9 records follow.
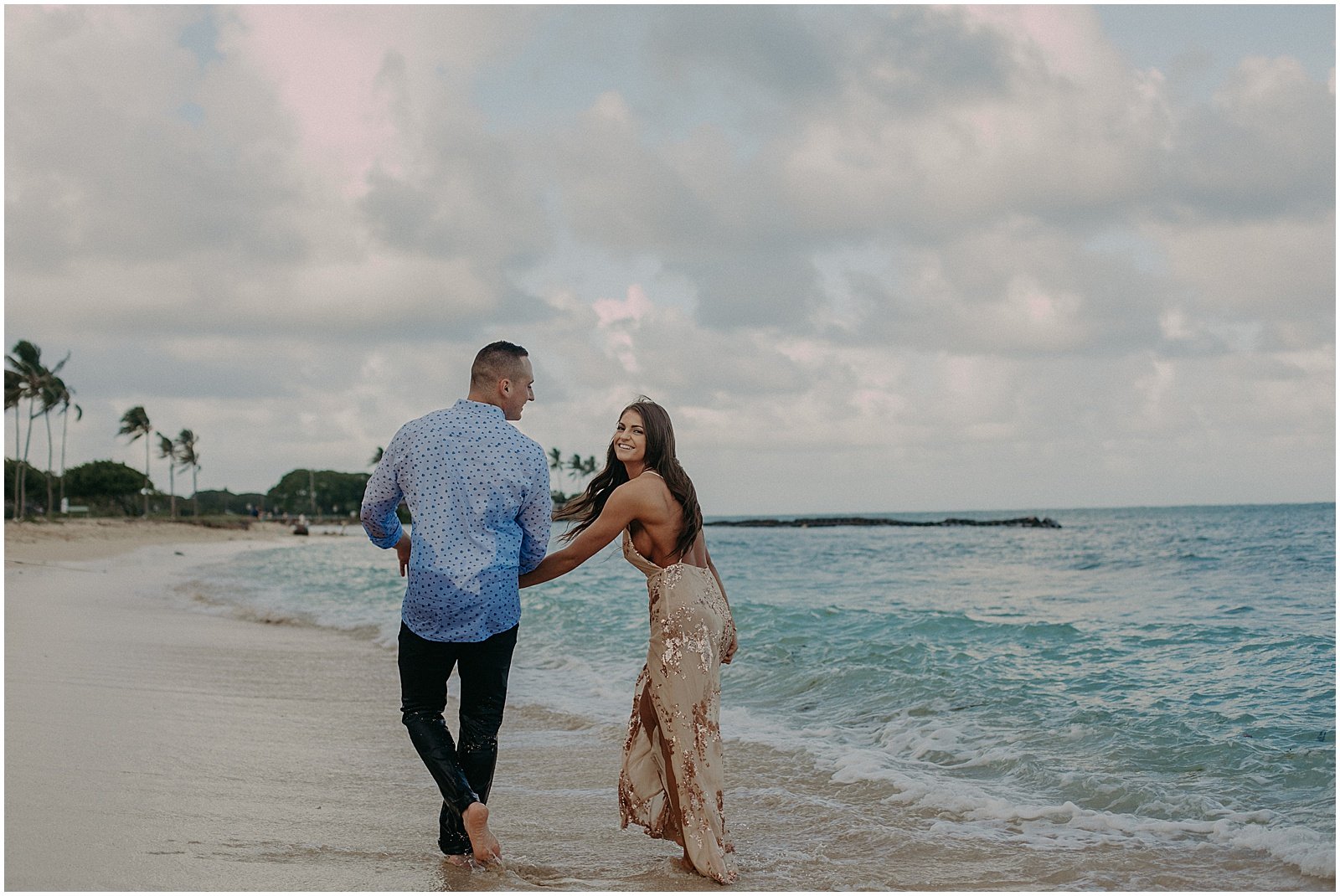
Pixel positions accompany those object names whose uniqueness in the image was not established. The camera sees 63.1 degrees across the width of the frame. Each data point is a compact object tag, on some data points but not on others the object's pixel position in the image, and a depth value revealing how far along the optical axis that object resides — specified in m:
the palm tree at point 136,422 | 88.56
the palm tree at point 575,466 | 151.62
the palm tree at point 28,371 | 58.81
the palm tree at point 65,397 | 61.44
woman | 4.05
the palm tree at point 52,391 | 60.22
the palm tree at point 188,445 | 101.31
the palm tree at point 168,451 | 99.44
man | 3.81
